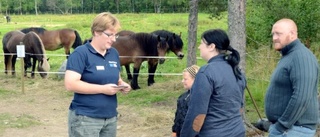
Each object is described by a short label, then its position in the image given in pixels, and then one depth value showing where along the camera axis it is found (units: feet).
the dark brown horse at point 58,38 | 48.47
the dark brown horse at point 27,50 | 39.06
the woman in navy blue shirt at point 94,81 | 9.76
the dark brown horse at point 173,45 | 35.60
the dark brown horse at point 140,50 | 34.63
